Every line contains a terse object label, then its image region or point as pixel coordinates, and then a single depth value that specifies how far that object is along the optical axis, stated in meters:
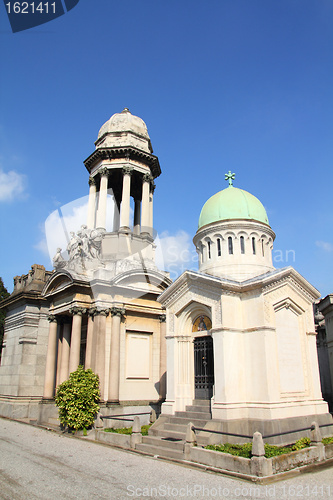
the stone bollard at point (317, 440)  11.99
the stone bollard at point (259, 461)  10.17
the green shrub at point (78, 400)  18.08
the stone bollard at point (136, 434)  14.32
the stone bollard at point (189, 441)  12.13
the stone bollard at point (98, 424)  17.34
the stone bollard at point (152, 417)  19.85
